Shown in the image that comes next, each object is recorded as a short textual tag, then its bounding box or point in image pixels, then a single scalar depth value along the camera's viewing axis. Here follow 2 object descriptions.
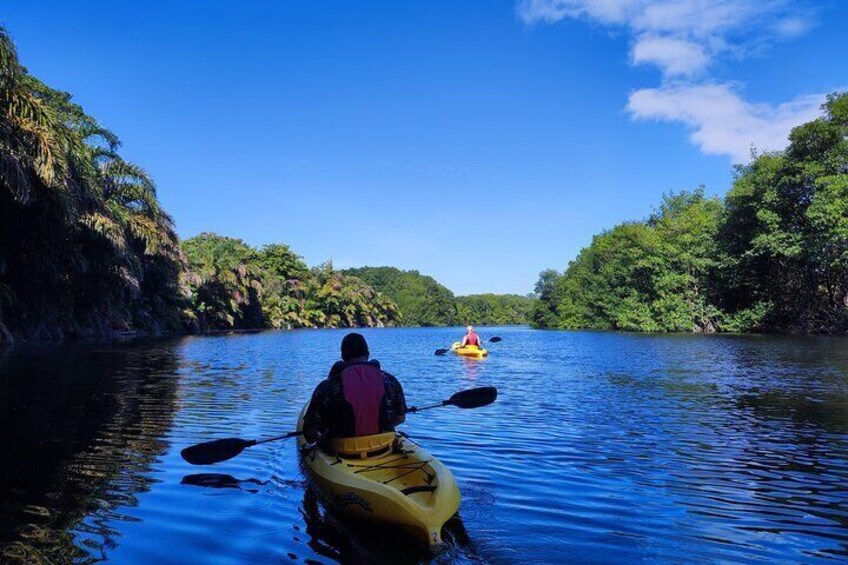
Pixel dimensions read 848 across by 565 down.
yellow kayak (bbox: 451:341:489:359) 28.44
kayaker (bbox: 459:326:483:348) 29.20
